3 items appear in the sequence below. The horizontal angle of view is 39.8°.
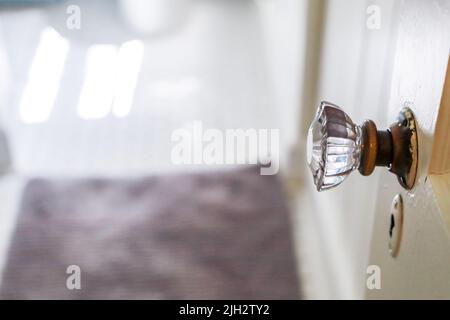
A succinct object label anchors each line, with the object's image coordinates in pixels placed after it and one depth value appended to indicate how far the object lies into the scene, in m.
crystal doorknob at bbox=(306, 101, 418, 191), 0.50
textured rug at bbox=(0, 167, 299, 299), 1.50
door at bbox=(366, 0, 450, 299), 0.44
